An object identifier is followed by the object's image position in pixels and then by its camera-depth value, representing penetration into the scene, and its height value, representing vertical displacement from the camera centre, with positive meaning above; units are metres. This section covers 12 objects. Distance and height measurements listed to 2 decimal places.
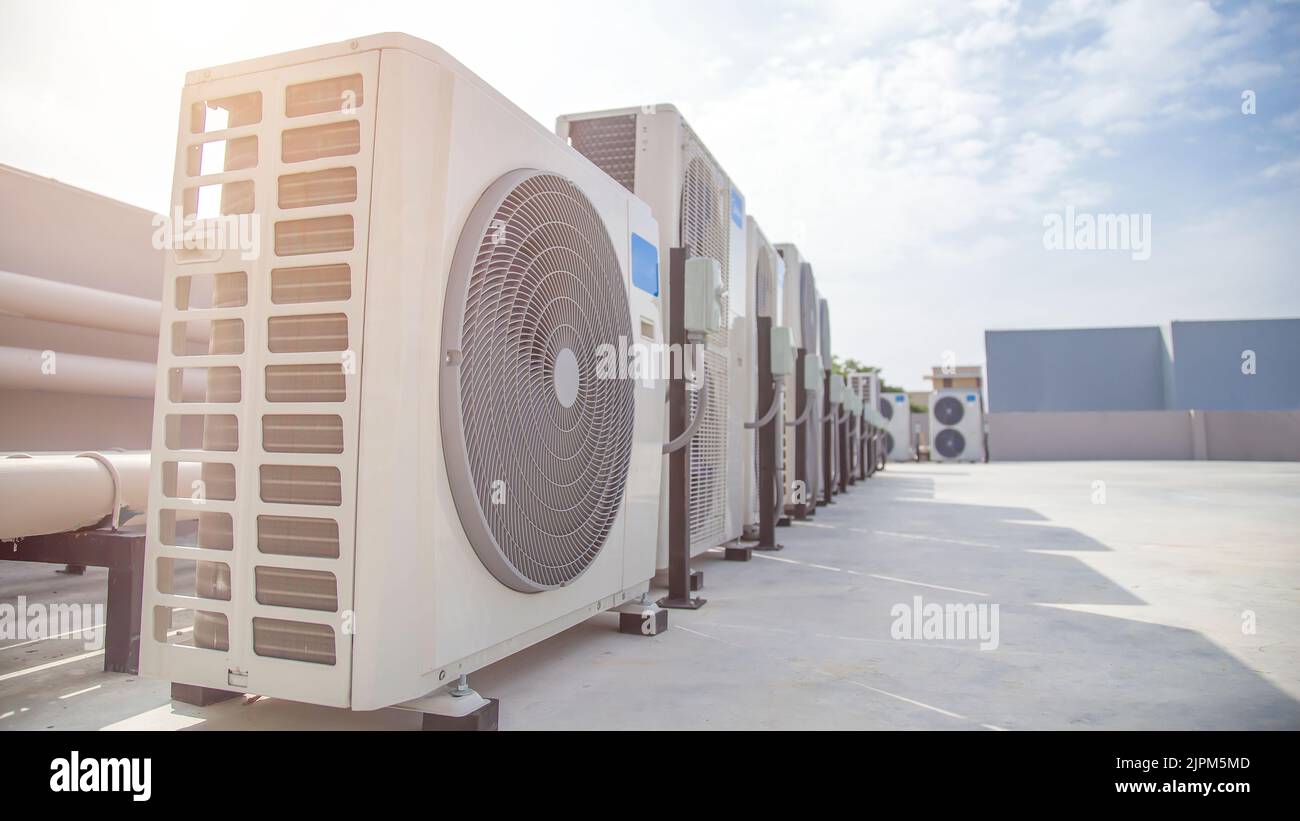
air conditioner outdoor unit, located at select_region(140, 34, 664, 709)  1.31 +0.12
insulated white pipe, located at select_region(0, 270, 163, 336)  3.69 +0.79
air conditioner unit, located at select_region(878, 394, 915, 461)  21.05 +0.78
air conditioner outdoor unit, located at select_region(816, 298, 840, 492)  7.85 +1.12
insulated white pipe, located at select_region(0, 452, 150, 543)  1.72 -0.10
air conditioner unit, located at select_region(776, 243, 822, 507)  6.05 +1.08
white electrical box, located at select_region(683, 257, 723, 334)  2.71 +0.57
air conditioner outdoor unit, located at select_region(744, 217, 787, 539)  4.61 +1.05
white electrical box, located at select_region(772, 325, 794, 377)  3.91 +0.54
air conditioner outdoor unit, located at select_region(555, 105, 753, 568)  3.06 +1.05
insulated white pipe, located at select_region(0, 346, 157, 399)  3.71 +0.42
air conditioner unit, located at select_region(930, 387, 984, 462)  20.23 +0.84
